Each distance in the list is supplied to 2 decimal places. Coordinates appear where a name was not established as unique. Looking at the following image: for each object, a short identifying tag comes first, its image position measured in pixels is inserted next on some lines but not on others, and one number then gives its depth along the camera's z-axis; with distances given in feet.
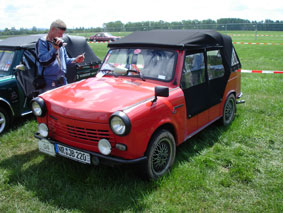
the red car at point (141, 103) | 10.33
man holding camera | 14.85
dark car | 17.43
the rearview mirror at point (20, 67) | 17.31
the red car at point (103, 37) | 111.06
